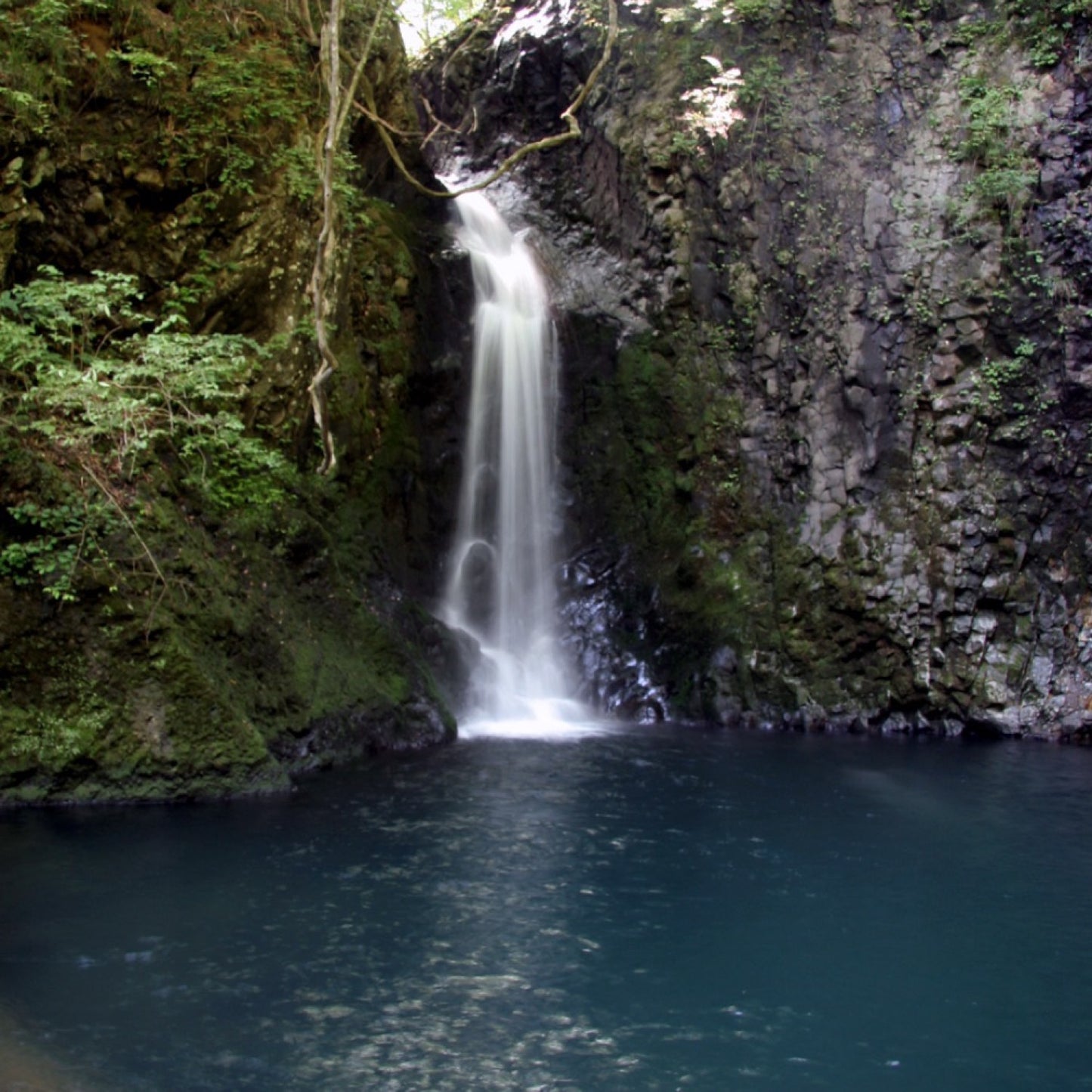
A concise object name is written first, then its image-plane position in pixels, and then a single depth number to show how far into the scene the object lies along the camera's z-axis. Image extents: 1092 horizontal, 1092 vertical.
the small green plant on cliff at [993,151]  13.70
